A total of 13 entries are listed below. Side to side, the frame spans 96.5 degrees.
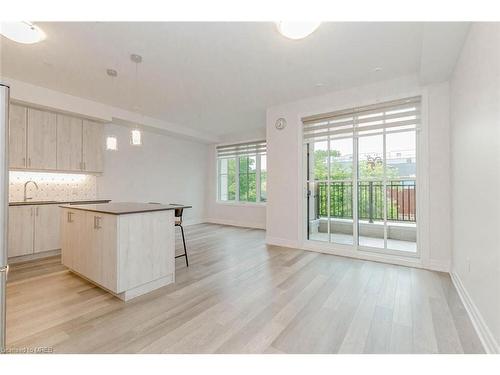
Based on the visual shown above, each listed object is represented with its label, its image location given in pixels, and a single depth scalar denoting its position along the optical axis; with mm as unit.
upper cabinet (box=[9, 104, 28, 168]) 3529
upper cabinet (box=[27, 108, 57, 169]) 3723
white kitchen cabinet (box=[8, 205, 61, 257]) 3473
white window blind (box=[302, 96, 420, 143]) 3324
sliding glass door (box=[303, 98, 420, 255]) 3432
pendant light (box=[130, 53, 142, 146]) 2799
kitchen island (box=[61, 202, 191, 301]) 2266
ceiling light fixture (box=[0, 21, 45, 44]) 2256
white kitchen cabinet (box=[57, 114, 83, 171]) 4051
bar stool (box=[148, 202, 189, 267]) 3414
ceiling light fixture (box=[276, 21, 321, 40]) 2061
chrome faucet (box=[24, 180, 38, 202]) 3891
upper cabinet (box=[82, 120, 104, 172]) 4379
